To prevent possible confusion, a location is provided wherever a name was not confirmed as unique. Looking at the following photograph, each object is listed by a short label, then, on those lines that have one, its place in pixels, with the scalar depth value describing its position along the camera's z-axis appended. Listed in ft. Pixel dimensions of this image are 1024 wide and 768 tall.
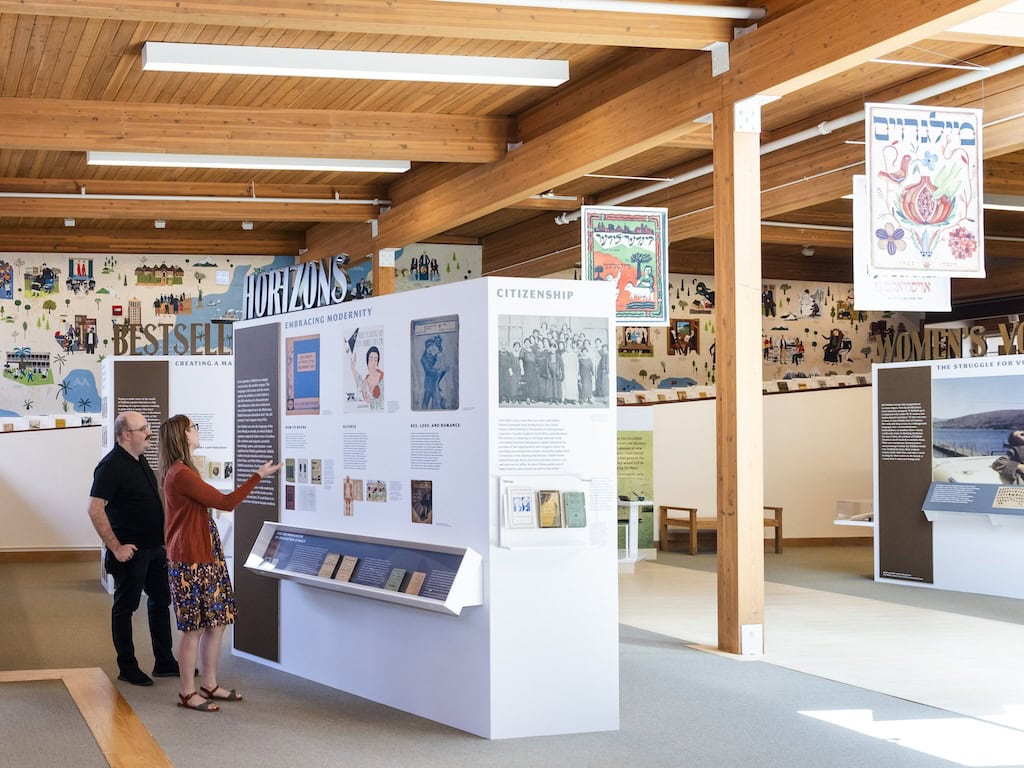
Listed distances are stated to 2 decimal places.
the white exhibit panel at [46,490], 51.83
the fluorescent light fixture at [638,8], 25.46
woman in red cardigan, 22.11
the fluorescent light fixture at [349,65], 29.48
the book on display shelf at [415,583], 21.25
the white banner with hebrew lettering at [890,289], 28.63
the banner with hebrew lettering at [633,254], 34.99
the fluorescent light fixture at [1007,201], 43.95
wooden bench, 51.90
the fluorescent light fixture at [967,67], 28.76
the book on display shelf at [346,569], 23.25
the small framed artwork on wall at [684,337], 60.03
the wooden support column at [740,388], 27.12
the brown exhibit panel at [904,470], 41.04
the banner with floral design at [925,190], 24.35
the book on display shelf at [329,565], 23.84
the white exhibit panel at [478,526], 20.44
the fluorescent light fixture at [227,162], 38.99
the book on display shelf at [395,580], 21.80
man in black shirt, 24.63
